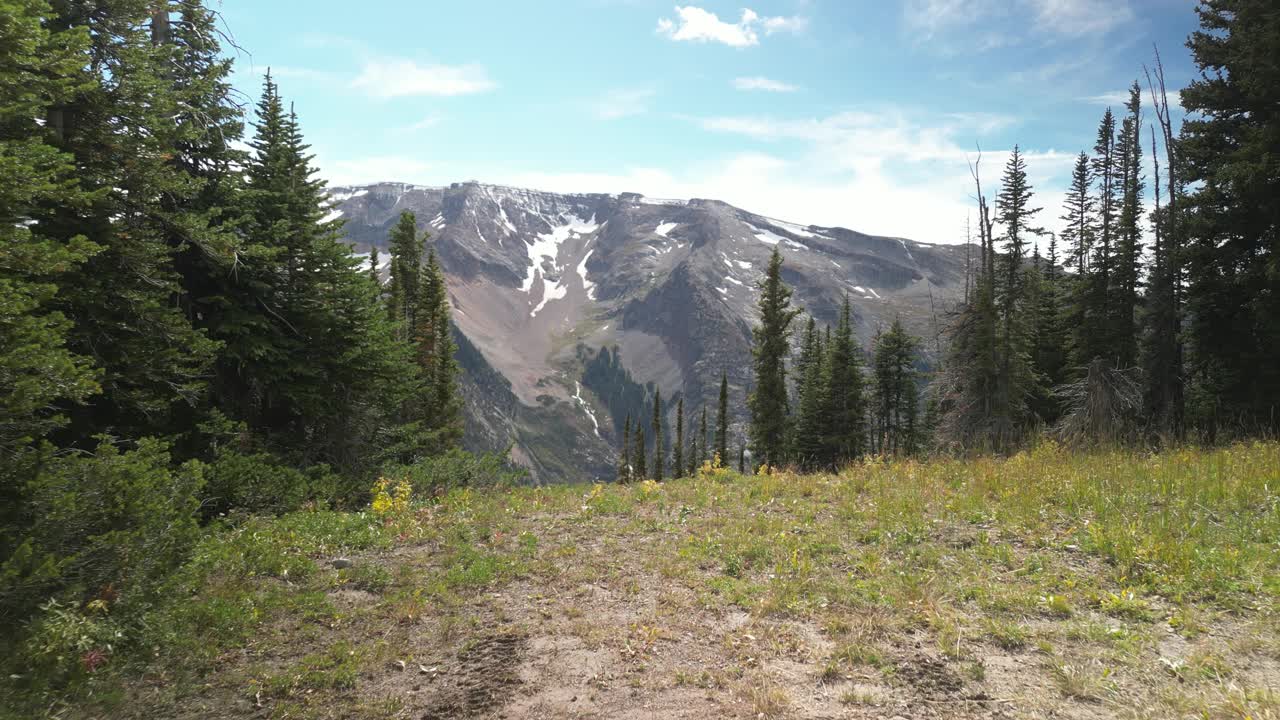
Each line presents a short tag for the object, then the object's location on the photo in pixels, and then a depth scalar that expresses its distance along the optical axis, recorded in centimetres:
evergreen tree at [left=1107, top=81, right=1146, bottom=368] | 3008
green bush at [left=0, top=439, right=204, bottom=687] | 424
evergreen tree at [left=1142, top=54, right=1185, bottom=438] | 1992
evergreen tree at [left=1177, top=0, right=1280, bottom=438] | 1625
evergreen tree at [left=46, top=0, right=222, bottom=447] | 909
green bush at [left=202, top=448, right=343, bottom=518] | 1023
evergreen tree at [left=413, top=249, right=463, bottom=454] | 3631
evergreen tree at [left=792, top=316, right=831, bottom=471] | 4266
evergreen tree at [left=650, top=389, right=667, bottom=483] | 7816
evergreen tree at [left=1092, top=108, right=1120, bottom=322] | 3300
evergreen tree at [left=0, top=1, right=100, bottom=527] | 512
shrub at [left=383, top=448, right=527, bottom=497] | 1296
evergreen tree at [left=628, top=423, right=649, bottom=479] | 8450
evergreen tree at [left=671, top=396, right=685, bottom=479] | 8275
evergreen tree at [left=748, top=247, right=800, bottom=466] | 3928
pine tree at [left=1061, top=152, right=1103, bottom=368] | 3250
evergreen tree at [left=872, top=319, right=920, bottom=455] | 4703
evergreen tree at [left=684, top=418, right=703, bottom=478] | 8118
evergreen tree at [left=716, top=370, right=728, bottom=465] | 6259
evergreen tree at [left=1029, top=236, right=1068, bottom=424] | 3625
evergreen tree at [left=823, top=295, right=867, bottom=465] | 4216
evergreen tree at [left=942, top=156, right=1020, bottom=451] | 2744
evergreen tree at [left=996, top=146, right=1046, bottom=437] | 2934
